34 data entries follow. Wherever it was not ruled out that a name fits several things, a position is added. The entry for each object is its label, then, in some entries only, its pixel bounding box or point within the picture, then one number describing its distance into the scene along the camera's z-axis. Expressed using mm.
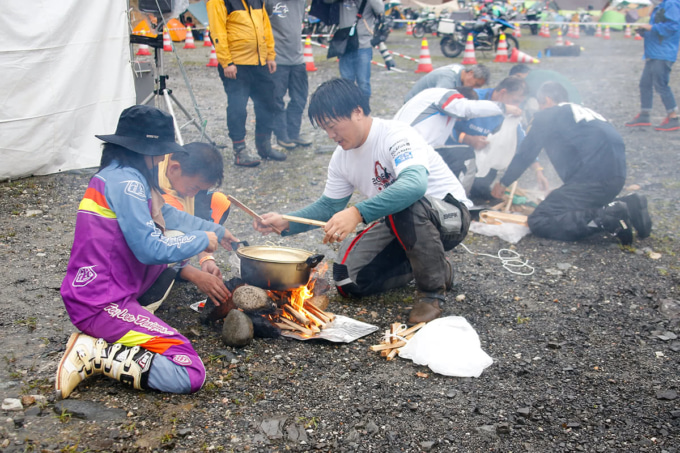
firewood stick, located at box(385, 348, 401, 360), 3275
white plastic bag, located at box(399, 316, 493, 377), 3131
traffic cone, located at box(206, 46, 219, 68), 14016
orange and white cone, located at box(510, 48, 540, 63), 14980
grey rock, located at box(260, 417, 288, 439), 2586
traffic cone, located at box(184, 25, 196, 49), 17531
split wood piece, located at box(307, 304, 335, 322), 3662
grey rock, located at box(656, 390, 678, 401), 2879
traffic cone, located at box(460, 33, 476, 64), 14844
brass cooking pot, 3428
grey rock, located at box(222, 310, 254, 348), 3279
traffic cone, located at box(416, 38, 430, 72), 13508
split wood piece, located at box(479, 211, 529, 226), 5543
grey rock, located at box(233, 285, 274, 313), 3408
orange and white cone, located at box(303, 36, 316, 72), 13555
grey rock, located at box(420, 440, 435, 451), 2524
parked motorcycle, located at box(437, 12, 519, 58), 16531
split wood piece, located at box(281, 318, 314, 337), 3461
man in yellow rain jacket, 6473
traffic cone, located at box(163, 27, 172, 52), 15028
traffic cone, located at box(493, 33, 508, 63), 15289
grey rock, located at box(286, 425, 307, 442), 2566
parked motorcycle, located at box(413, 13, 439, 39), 21150
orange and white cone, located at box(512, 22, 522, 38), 20733
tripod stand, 6598
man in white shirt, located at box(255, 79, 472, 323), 3336
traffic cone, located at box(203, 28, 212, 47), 18066
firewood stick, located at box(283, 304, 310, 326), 3539
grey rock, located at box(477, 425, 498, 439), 2611
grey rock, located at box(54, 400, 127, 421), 2588
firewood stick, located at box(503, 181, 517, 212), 5910
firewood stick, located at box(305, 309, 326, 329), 3555
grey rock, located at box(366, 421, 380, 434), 2629
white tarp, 5770
